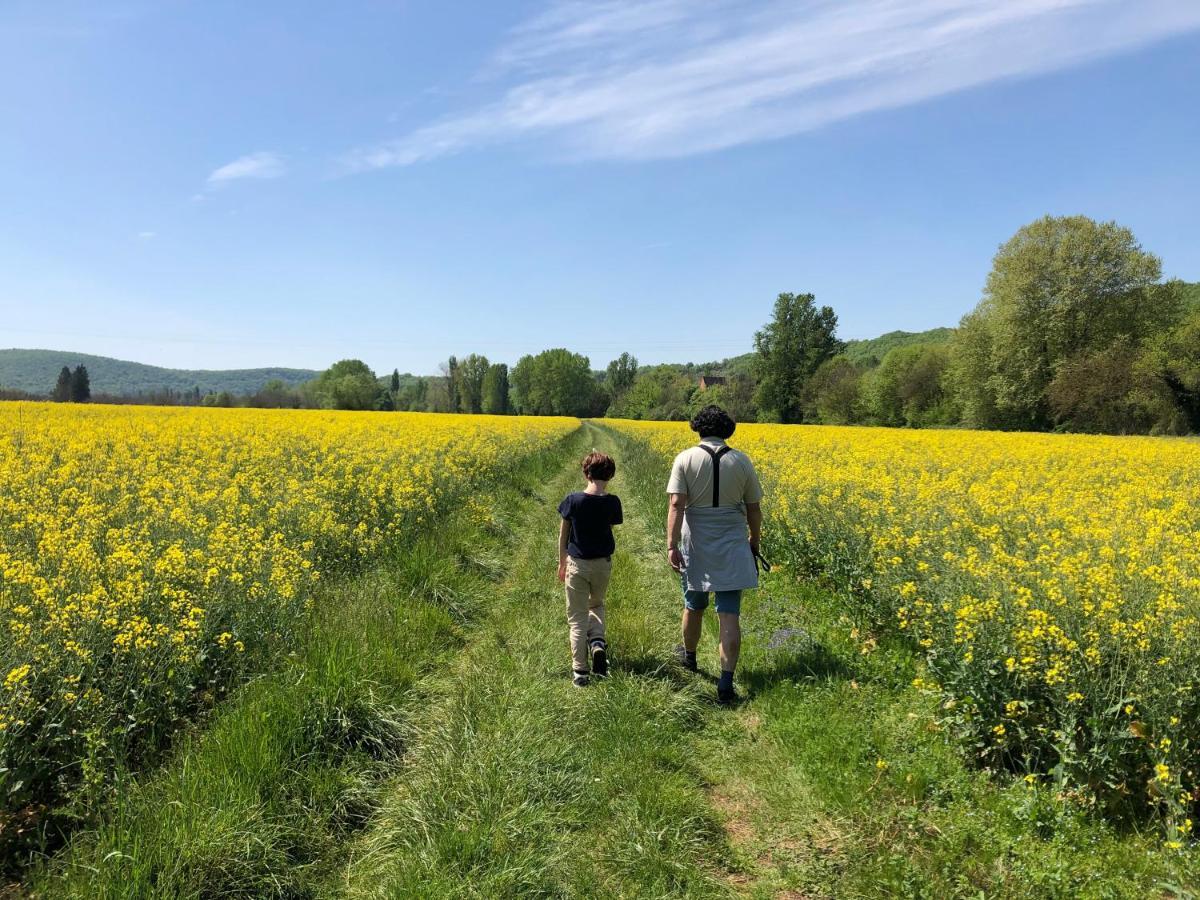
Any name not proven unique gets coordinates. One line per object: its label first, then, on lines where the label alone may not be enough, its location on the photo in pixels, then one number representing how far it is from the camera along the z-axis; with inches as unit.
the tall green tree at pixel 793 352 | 2827.3
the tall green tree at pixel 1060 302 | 1435.8
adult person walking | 190.7
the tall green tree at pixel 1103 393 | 1202.6
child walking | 203.6
